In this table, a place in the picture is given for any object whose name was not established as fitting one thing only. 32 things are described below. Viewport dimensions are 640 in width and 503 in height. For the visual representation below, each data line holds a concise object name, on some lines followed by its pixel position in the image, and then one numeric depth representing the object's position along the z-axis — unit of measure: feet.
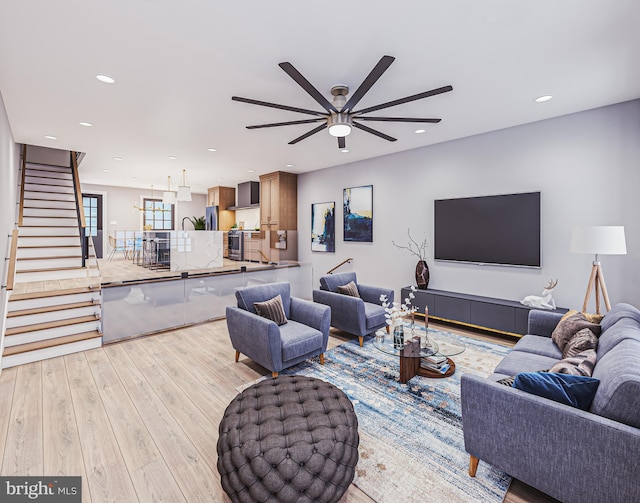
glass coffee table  9.47
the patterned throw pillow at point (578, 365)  6.05
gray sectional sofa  4.56
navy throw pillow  5.21
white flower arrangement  10.09
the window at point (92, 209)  32.68
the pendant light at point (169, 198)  25.90
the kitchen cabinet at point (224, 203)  32.50
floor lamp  9.80
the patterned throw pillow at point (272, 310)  11.19
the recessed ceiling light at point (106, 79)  9.45
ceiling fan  7.16
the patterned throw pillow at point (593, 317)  9.15
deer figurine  12.75
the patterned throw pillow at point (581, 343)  7.73
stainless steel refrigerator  33.03
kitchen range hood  28.73
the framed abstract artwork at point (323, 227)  22.25
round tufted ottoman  4.85
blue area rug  5.97
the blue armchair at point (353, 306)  12.93
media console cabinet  13.12
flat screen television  13.57
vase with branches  16.79
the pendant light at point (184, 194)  22.30
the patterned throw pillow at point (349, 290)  14.41
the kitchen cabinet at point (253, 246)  19.56
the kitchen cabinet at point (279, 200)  23.89
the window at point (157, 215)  36.68
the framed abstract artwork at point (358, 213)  19.88
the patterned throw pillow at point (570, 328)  8.54
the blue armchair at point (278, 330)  9.69
